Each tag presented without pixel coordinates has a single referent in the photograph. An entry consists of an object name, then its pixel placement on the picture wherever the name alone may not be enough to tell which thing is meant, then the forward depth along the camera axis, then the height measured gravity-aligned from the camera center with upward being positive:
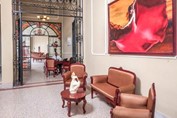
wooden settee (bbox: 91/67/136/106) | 3.21 -0.67
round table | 3.19 -0.85
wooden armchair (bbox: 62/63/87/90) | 4.66 -0.54
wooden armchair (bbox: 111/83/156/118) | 2.14 -0.77
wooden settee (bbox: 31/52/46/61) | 13.47 -0.02
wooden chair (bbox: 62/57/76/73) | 7.71 -0.46
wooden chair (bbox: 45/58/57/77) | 7.59 -0.49
